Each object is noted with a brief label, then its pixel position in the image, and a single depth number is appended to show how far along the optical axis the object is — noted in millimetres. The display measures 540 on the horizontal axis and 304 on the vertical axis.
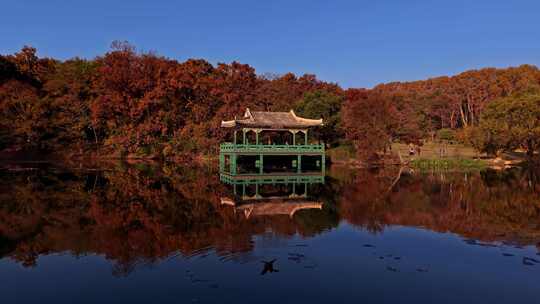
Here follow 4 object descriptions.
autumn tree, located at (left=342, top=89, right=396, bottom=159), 40250
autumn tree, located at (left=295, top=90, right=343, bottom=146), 45938
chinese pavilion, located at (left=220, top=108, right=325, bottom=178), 31484
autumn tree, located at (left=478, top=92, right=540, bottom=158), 38656
